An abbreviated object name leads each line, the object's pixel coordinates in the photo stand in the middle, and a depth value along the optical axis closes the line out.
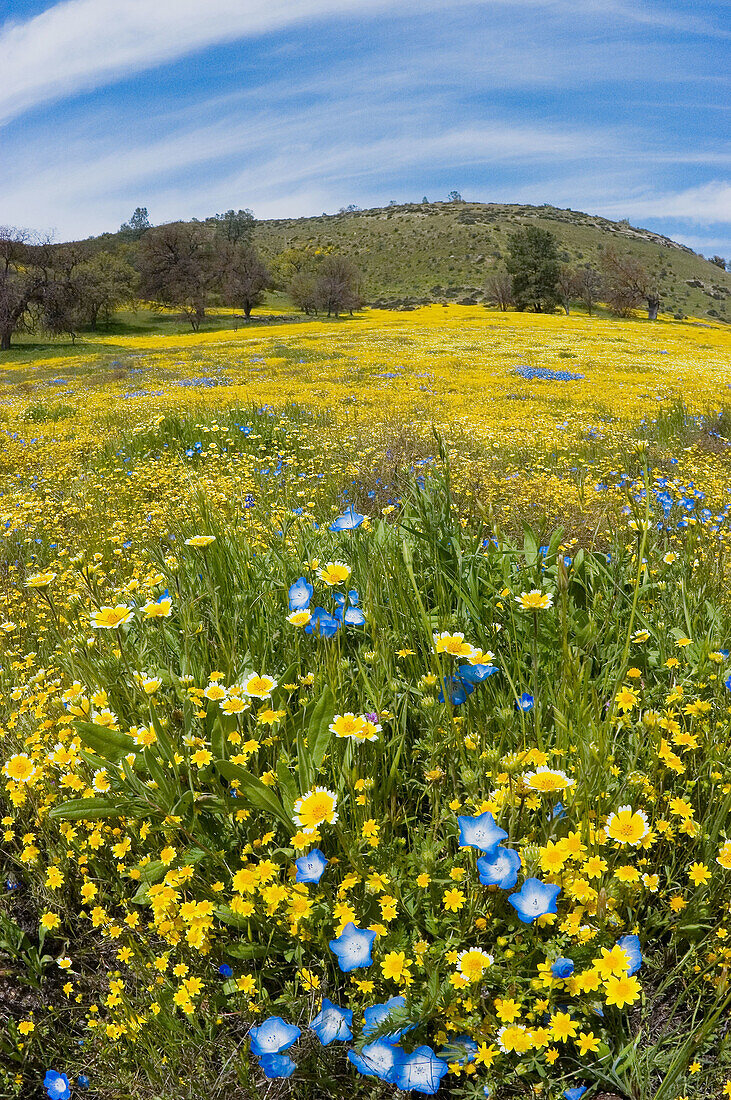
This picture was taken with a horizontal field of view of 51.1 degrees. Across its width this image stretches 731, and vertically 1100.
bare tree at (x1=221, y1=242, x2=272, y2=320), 41.93
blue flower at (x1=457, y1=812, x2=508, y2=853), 0.48
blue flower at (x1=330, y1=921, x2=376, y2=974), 0.47
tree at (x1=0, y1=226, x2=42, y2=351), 32.17
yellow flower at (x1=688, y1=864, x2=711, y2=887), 0.50
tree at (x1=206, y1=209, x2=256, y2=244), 70.95
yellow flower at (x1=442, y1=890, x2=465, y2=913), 0.49
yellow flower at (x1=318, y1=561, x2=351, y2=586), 0.65
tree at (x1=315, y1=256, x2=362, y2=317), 43.14
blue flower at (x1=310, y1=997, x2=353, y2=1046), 0.46
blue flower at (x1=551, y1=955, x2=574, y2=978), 0.46
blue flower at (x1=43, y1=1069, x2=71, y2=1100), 0.49
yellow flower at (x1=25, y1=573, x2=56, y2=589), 0.67
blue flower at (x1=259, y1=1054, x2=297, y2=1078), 0.45
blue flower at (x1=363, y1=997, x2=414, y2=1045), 0.46
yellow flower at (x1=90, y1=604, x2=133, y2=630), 0.61
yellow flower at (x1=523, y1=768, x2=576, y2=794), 0.50
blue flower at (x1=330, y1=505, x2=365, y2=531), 0.77
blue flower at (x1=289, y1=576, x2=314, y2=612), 0.70
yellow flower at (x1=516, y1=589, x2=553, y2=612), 0.57
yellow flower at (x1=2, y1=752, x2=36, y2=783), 0.63
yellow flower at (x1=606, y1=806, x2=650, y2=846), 0.49
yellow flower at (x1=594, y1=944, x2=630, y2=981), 0.45
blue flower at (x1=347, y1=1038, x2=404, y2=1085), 0.45
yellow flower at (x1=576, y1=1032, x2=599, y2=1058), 0.45
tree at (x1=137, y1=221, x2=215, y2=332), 40.32
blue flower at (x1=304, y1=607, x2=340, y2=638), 0.68
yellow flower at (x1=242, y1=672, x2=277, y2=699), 0.58
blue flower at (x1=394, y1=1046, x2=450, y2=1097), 0.44
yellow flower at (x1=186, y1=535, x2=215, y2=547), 0.67
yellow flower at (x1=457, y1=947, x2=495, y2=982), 0.45
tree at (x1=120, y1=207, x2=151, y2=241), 77.09
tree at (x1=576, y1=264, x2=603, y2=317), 47.80
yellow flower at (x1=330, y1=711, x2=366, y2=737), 0.54
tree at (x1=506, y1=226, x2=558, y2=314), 45.59
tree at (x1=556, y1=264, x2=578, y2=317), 45.64
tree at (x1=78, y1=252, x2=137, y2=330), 36.95
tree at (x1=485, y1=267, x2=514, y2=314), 47.23
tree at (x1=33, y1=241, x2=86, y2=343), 34.19
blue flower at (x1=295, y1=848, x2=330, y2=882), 0.49
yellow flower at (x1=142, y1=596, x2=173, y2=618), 0.63
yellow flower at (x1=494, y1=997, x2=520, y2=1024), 0.45
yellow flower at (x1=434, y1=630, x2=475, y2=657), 0.59
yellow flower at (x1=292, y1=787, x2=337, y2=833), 0.50
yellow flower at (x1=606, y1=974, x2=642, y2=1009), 0.44
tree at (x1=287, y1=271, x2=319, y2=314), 45.66
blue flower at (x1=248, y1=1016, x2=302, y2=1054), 0.46
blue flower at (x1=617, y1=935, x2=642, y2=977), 0.46
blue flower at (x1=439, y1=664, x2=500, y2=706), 0.62
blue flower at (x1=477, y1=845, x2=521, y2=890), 0.47
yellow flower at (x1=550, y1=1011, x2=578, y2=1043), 0.44
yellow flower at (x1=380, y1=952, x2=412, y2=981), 0.46
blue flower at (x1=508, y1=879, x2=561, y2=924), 0.46
